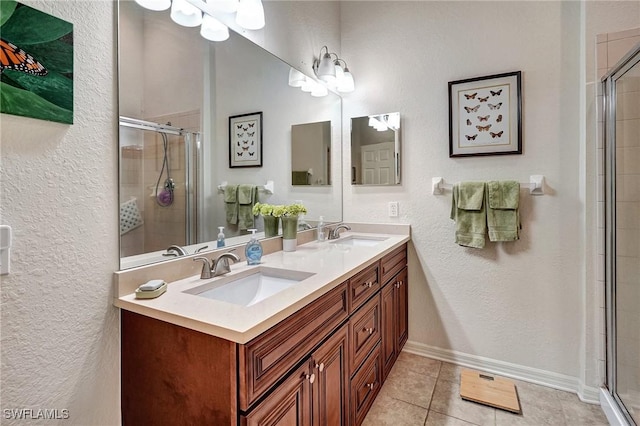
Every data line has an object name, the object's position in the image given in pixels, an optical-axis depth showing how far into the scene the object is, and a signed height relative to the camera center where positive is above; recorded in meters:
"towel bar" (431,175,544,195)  1.86 +0.14
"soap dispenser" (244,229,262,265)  1.48 -0.20
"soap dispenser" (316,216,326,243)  2.16 -0.17
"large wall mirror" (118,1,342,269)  1.11 +0.35
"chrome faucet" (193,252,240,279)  1.24 -0.23
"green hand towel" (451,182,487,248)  1.96 -0.03
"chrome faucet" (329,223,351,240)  2.22 -0.17
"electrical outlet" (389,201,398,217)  2.33 +0.00
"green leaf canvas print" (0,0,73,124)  0.79 +0.40
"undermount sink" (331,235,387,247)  2.18 -0.23
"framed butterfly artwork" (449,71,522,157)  1.93 +0.60
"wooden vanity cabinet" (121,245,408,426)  0.83 -0.50
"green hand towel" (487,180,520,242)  1.88 -0.01
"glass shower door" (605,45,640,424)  1.54 -0.14
